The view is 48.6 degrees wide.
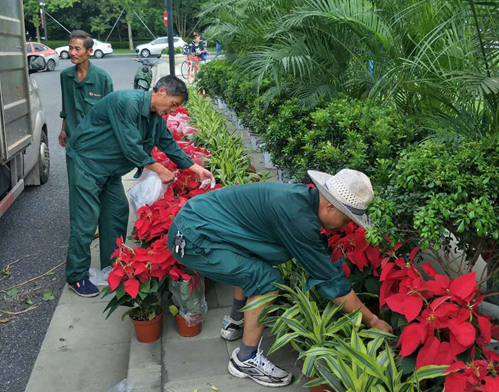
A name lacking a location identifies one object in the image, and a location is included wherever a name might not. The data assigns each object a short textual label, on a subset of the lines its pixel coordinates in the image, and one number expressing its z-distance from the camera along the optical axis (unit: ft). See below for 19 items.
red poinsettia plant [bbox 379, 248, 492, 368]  7.26
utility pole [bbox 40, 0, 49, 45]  120.63
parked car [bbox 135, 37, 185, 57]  125.70
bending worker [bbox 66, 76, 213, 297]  12.73
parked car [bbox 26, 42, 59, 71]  81.10
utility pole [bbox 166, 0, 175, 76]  33.71
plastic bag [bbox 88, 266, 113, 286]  14.64
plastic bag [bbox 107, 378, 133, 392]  9.84
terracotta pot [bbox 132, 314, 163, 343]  11.02
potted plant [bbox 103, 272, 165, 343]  10.66
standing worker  16.29
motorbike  27.35
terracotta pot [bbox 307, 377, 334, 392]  8.52
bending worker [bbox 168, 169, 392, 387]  8.49
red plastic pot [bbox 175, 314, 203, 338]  11.18
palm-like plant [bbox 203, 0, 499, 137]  9.23
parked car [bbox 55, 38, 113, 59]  119.65
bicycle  58.54
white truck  15.70
